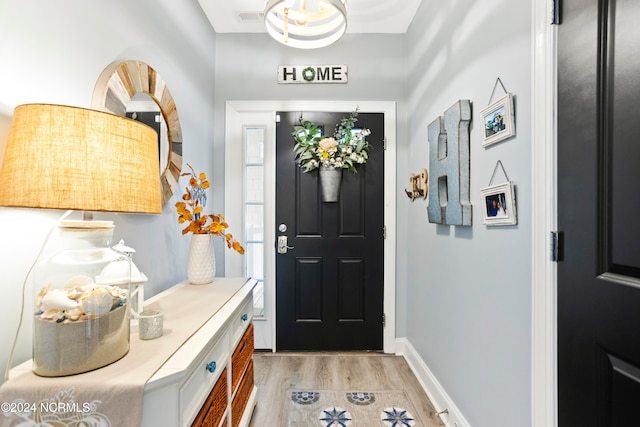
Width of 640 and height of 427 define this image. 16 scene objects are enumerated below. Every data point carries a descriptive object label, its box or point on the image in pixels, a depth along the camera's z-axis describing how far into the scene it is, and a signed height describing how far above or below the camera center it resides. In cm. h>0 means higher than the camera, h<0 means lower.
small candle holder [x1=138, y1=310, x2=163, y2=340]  107 -38
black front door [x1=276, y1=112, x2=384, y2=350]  282 -44
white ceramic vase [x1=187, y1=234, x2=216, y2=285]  185 -27
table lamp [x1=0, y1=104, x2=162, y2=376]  75 +3
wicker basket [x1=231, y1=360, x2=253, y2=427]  159 -100
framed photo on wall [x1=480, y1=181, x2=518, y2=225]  131 +4
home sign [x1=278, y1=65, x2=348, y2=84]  281 +122
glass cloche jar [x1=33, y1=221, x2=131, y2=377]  80 -25
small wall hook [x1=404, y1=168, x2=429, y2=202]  233 +21
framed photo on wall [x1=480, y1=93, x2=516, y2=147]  132 +40
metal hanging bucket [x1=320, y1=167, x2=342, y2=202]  274 +26
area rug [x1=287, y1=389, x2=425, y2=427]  189 -124
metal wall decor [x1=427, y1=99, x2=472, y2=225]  170 +27
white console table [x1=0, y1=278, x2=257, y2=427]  79 -45
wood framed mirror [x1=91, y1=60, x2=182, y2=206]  134 +54
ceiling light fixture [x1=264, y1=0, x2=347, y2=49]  168 +103
